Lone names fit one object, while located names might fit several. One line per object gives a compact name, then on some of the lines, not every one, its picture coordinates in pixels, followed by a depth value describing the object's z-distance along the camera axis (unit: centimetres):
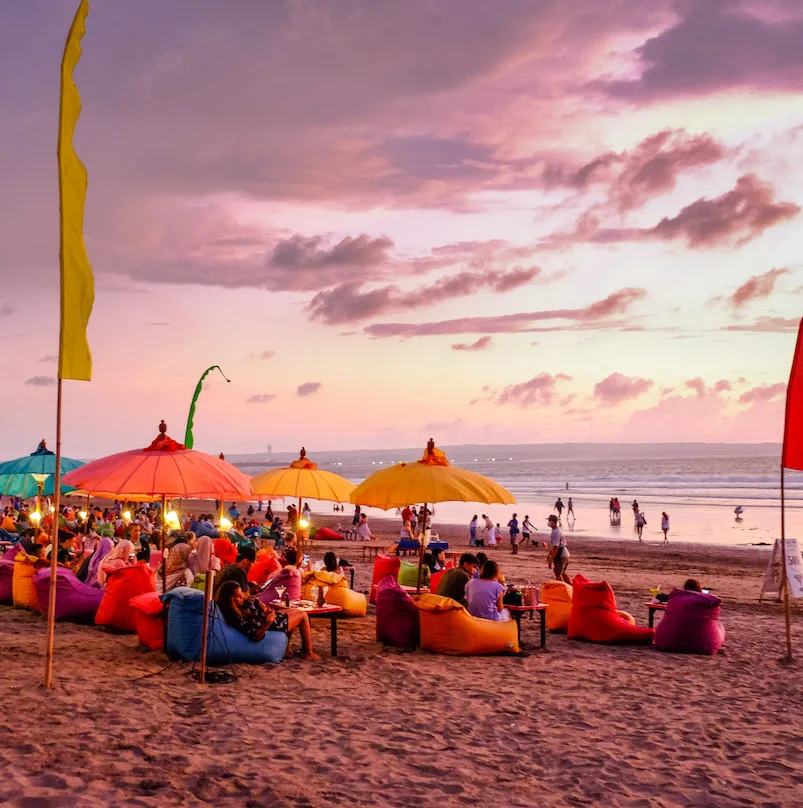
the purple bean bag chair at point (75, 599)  1082
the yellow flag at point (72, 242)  712
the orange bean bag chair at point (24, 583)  1179
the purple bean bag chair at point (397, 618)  989
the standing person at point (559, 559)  1791
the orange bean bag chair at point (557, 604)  1130
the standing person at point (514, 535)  2719
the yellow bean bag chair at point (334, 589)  1162
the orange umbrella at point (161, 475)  852
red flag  912
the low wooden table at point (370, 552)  2192
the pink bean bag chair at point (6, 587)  1240
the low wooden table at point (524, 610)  1009
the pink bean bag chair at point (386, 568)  1492
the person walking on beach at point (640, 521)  3395
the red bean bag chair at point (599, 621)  1046
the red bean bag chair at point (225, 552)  1509
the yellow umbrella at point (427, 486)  988
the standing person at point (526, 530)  2998
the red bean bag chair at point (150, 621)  901
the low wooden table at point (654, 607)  1064
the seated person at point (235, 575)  908
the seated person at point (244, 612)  842
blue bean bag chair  827
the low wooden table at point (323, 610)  927
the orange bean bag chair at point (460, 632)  951
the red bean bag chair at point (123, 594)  1019
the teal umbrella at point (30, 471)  1501
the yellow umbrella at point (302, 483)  1195
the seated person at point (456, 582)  1041
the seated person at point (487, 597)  982
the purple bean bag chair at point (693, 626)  991
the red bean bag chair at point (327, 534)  2995
